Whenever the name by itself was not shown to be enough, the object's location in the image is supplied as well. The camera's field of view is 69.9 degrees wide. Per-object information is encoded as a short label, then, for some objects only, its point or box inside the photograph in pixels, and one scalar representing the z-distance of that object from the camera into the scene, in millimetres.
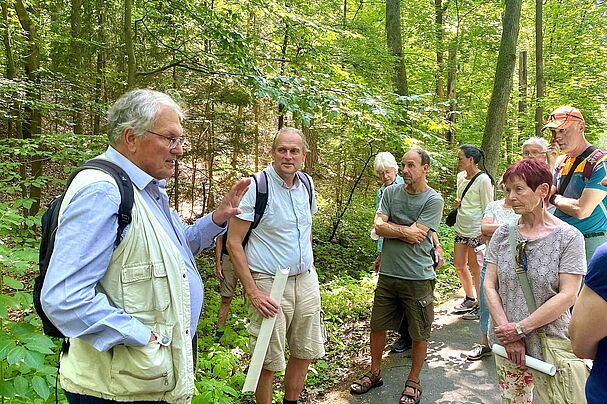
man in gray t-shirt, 3711
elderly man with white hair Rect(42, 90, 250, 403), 1532
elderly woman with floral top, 2379
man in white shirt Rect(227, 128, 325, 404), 3094
